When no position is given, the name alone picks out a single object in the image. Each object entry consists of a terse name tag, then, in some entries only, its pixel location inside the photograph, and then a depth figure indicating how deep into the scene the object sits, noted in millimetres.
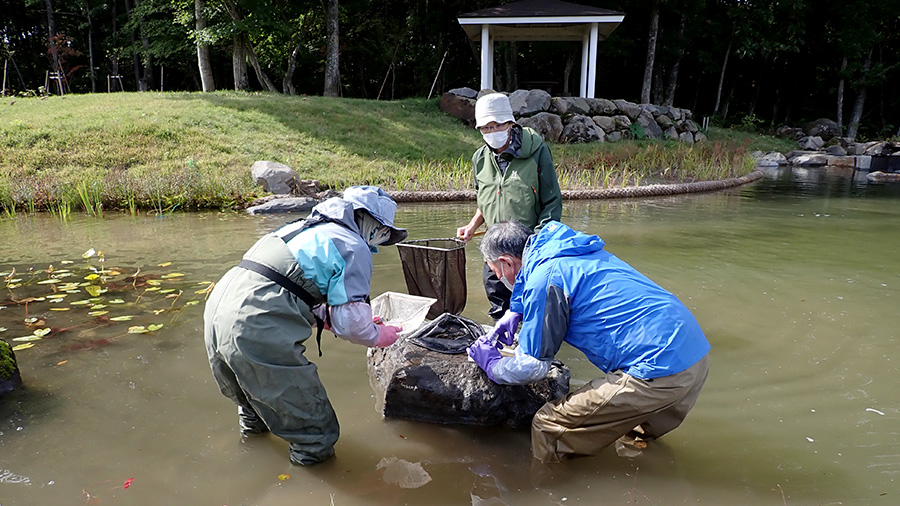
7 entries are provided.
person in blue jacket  2578
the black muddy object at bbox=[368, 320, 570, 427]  3252
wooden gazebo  18016
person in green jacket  3926
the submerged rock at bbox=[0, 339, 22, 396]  3454
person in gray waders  2549
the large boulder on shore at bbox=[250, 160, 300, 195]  10758
